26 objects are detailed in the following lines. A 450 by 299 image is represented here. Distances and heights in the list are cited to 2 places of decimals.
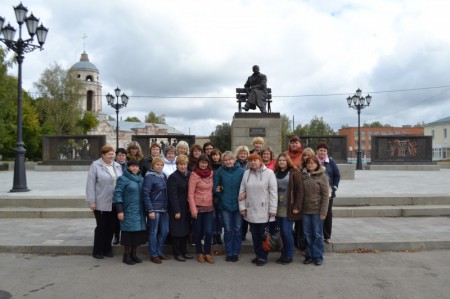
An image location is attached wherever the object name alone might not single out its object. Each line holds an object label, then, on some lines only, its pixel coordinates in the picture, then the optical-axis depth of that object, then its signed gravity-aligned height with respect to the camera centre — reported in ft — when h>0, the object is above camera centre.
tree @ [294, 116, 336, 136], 163.32 +12.01
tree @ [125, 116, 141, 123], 377.40 +34.16
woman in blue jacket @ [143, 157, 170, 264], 16.35 -2.45
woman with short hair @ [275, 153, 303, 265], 16.16 -2.06
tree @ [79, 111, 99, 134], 209.02 +17.10
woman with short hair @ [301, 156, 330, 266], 16.30 -2.32
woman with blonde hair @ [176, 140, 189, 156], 19.13 +0.18
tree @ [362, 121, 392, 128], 340.22 +29.31
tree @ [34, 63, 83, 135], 156.66 +23.37
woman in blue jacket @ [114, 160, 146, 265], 16.28 -2.45
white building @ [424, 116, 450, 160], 198.39 +10.64
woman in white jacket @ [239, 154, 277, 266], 16.01 -1.88
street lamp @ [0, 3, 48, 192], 33.71 +10.00
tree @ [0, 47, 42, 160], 98.94 +10.75
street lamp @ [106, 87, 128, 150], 81.92 +11.76
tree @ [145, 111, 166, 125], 355.56 +32.54
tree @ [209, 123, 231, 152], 161.79 +7.70
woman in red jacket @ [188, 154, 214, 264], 16.65 -2.03
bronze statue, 48.66 +8.40
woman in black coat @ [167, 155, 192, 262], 16.67 -2.27
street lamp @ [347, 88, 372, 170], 77.10 +11.62
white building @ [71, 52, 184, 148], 269.44 +39.36
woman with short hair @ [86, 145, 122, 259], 17.04 -1.95
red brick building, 277.85 +18.41
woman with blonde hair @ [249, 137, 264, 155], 18.93 +0.49
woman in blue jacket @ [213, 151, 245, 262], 16.63 -1.90
